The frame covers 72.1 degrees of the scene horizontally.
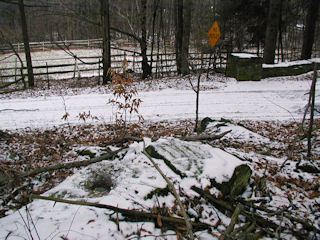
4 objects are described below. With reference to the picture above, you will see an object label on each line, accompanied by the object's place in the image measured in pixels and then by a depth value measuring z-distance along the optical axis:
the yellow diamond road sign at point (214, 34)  9.30
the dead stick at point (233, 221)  2.00
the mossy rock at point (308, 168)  3.26
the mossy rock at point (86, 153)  3.93
